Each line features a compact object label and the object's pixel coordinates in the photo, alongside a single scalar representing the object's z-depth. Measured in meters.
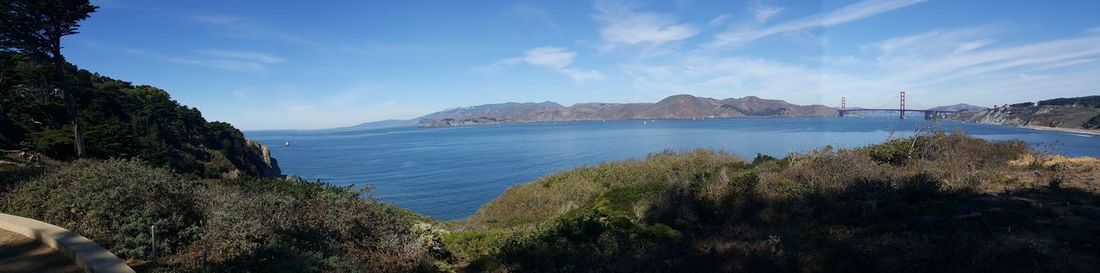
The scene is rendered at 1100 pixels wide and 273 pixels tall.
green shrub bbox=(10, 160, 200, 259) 8.35
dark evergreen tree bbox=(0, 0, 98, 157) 19.05
